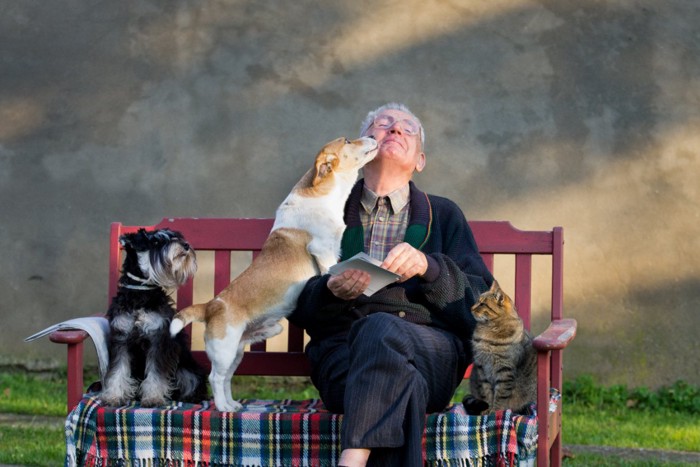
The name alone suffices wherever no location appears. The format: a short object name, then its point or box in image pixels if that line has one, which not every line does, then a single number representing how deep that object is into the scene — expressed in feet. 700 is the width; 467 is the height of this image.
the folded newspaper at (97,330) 26.99
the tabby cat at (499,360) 25.61
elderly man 23.32
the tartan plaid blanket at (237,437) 24.35
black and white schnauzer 27.35
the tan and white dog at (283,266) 26.89
